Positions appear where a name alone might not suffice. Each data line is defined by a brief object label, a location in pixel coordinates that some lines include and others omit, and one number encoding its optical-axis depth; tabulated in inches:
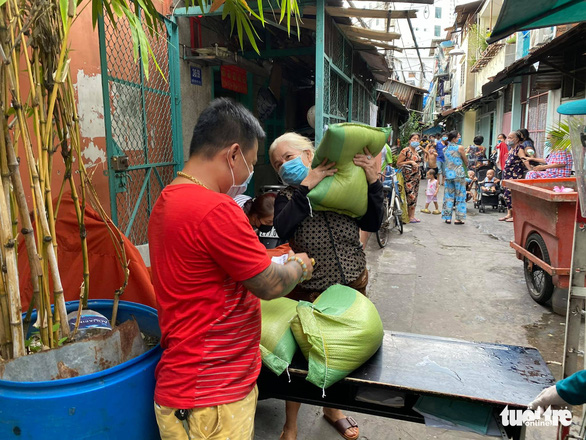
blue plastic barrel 48.3
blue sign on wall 196.2
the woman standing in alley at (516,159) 339.6
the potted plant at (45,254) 48.8
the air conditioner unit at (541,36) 401.4
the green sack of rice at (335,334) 70.7
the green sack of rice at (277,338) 72.1
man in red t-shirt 51.8
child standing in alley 394.3
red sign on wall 216.2
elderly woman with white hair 88.4
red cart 147.7
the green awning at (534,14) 123.9
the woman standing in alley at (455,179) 350.9
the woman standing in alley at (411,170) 359.3
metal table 67.1
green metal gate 138.8
